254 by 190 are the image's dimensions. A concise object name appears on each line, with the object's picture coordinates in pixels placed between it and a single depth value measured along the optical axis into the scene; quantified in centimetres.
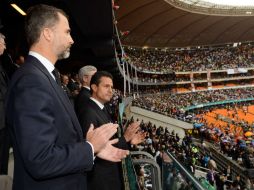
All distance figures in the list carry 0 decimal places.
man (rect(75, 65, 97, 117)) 441
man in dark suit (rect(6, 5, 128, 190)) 161
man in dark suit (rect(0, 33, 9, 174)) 303
